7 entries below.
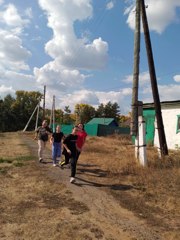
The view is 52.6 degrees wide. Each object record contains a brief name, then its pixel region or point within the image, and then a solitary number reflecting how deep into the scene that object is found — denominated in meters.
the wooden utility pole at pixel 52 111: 24.57
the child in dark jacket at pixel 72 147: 4.93
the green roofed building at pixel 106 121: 34.21
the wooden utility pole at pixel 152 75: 7.07
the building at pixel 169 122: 11.21
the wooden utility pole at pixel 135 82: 6.57
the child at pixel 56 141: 6.36
